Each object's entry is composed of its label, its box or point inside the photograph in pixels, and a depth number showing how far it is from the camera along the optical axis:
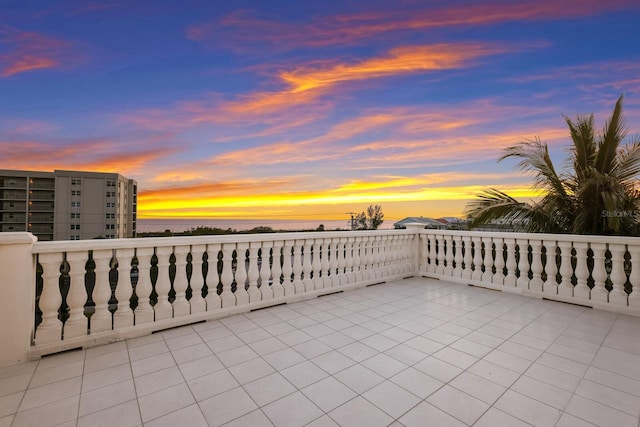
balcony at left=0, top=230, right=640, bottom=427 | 1.66
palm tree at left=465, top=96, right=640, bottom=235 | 4.18
